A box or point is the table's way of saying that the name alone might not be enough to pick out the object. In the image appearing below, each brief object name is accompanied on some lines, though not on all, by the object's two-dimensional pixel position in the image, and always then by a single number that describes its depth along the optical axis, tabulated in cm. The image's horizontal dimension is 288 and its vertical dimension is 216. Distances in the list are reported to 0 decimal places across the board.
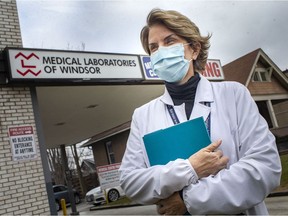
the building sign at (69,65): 476
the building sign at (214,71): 759
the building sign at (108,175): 1366
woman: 108
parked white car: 1477
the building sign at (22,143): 454
